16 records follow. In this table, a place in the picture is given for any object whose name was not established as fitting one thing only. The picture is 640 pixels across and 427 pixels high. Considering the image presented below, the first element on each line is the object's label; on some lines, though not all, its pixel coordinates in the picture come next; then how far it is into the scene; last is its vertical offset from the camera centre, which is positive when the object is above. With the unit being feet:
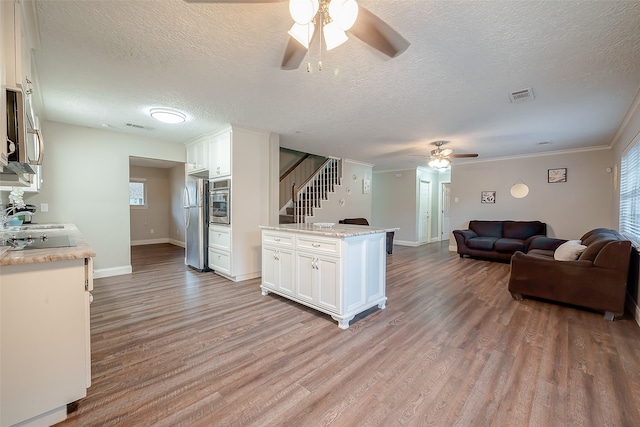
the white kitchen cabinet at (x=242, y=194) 13.56 +0.67
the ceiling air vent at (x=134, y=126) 12.97 +4.01
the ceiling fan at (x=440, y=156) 16.29 +3.22
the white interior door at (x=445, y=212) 30.78 -0.50
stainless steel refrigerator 15.35 -0.82
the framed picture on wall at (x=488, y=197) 21.72 +0.90
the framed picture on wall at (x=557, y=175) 18.74 +2.35
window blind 10.89 +0.61
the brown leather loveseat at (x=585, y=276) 9.22 -2.57
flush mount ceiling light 10.87 +3.84
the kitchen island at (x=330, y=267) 8.66 -2.12
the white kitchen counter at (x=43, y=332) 4.34 -2.18
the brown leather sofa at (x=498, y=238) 17.90 -2.21
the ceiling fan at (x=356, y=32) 4.64 +3.36
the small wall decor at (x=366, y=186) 24.59 +2.03
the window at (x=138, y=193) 25.21 +1.32
